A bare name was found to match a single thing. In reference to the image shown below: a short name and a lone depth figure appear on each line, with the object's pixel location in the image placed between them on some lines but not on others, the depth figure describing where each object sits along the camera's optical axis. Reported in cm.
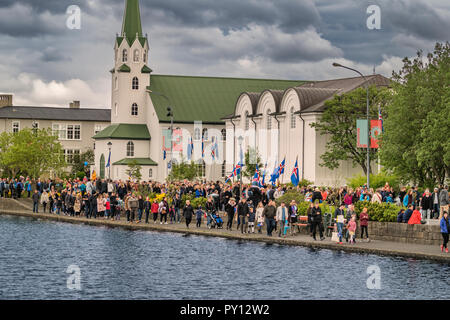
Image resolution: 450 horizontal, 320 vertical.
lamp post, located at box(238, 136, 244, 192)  9444
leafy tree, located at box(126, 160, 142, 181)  9712
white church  9538
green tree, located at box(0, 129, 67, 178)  10481
